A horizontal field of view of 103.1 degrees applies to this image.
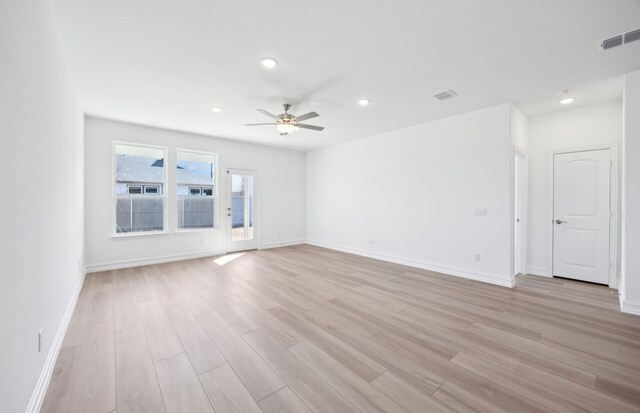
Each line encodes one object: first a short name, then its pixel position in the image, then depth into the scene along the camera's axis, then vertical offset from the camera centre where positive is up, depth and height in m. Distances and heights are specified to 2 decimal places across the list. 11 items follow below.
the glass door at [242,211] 6.34 -0.16
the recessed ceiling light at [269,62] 2.74 +1.57
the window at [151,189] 5.23 +0.31
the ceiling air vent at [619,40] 2.33 +1.57
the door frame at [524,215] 4.57 -0.18
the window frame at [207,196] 5.51 +0.28
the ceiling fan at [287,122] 3.76 +1.24
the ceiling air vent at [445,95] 3.55 +1.58
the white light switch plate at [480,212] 4.15 -0.11
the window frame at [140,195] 4.83 +0.18
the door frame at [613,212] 3.84 -0.10
